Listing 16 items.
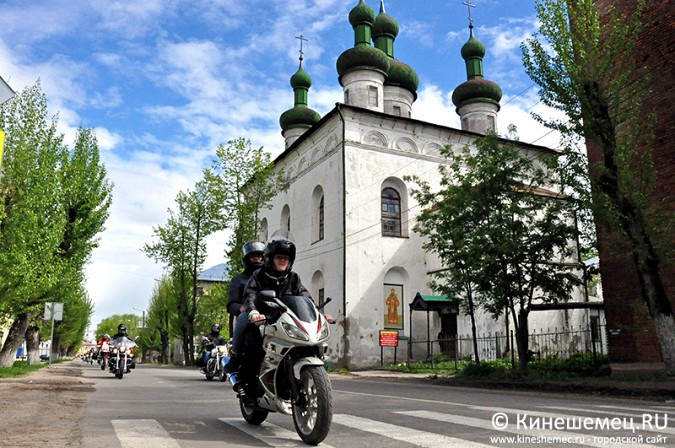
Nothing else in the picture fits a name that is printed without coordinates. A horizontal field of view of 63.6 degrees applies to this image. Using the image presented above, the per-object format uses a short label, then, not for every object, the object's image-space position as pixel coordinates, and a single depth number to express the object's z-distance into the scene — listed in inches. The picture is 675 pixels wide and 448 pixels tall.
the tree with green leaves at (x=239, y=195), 1221.7
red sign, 914.7
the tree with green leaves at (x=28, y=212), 633.6
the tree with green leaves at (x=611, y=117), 481.7
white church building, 1031.6
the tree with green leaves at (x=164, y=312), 1898.4
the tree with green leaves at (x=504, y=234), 590.2
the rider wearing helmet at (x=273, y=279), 216.1
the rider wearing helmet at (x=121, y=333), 679.7
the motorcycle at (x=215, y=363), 602.1
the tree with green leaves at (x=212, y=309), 1386.6
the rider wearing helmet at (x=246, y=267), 255.8
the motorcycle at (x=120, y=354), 639.8
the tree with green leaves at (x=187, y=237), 1460.4
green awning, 949.2
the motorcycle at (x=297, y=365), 179.9
